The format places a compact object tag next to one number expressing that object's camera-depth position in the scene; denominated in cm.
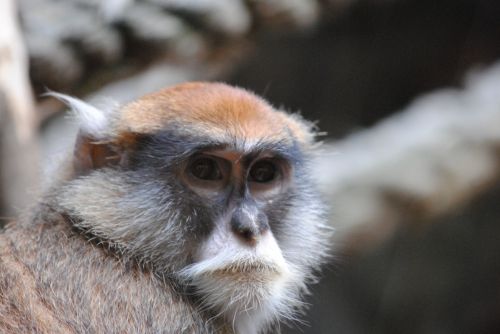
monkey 451
